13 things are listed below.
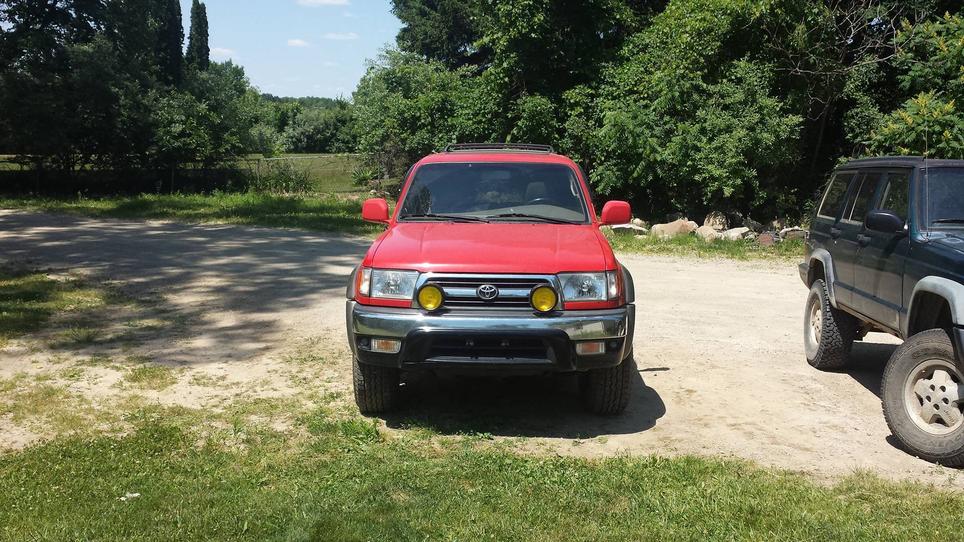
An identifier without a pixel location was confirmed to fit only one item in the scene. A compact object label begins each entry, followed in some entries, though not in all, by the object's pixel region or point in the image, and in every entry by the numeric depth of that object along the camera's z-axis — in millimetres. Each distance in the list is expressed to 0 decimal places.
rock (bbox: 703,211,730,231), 18922
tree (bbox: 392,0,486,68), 44469
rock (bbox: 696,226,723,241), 17797
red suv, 5410
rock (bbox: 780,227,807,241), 17828
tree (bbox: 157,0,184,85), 55156
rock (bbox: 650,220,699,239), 18594
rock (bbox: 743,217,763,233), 18877
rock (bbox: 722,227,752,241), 17609
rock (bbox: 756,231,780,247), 17125
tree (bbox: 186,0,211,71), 72312
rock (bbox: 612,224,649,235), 18891
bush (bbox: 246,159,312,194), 28328
